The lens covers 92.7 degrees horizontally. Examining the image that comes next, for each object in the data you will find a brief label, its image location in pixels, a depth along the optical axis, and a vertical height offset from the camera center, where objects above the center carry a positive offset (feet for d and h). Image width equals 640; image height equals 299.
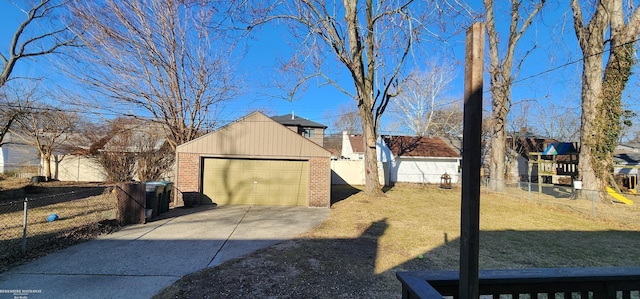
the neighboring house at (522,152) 84.12 +2.28
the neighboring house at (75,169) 63.98 -3.85
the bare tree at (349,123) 148.46 +16.57
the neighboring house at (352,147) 95.30 +3.17
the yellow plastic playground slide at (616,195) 40.45 -4.53
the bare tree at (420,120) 101.25 +12.83
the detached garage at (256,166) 37.35 -1.48
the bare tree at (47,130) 61.46 +4.07
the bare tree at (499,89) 50.67 +12.13
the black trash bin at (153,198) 28.02 -4.24
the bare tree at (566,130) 104.22 +10.97
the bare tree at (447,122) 103.45 +12.98
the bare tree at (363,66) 38.83 +12.38
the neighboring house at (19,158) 67.51 -2.14
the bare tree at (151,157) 56.24 -0.95
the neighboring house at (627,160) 72.54 +0.73
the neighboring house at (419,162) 74.28 -1.04
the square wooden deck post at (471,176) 5.56 -0.30
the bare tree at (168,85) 39.09 +9.60
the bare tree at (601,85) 39.63 +10.50
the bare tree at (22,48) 42.24 +14.39
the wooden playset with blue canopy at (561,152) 50.39 +1.58
